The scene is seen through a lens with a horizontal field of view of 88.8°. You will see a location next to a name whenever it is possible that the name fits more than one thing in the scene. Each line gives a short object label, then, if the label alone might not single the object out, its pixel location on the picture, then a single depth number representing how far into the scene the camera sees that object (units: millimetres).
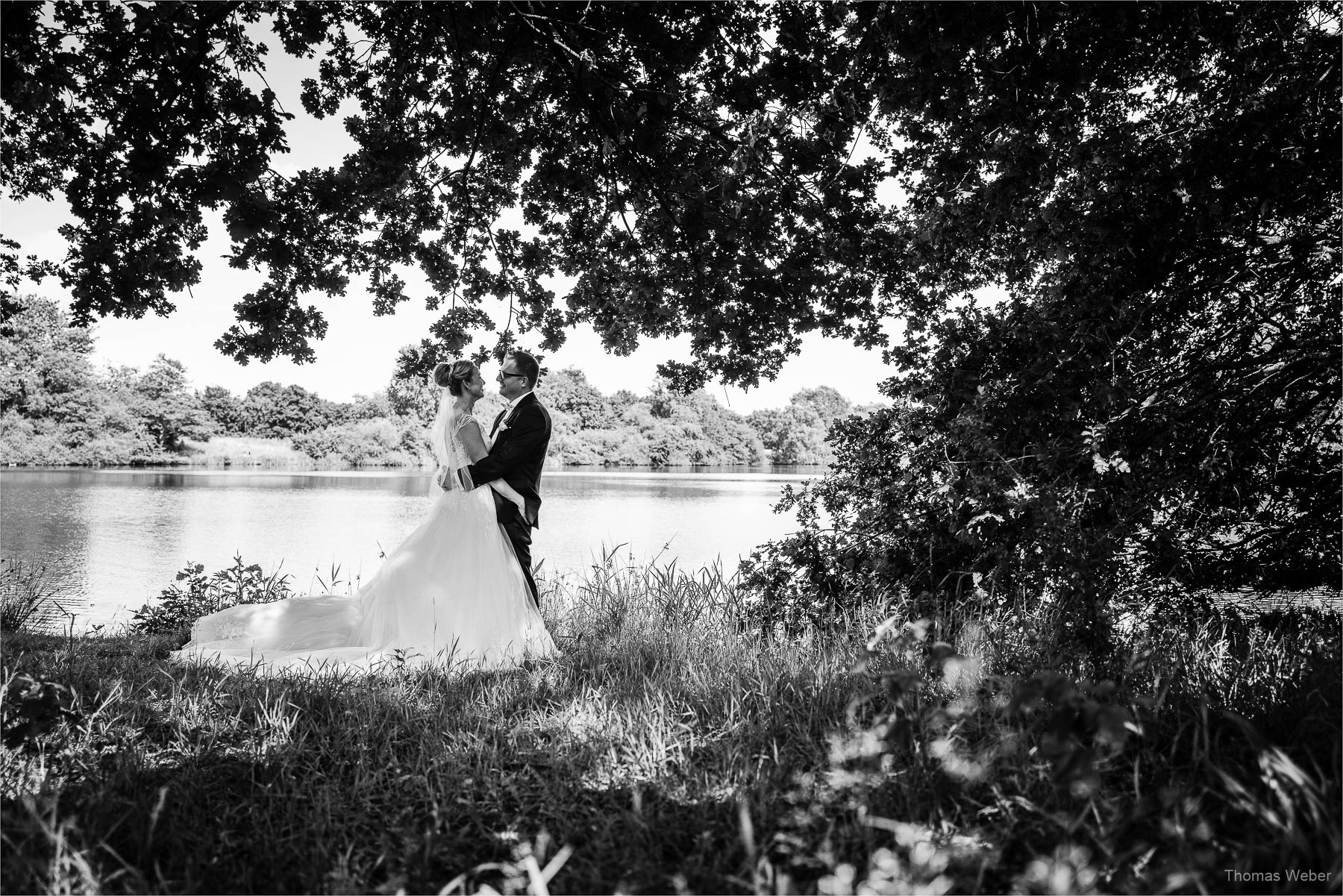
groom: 5070
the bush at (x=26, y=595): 5664
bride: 4566
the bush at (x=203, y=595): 5957
